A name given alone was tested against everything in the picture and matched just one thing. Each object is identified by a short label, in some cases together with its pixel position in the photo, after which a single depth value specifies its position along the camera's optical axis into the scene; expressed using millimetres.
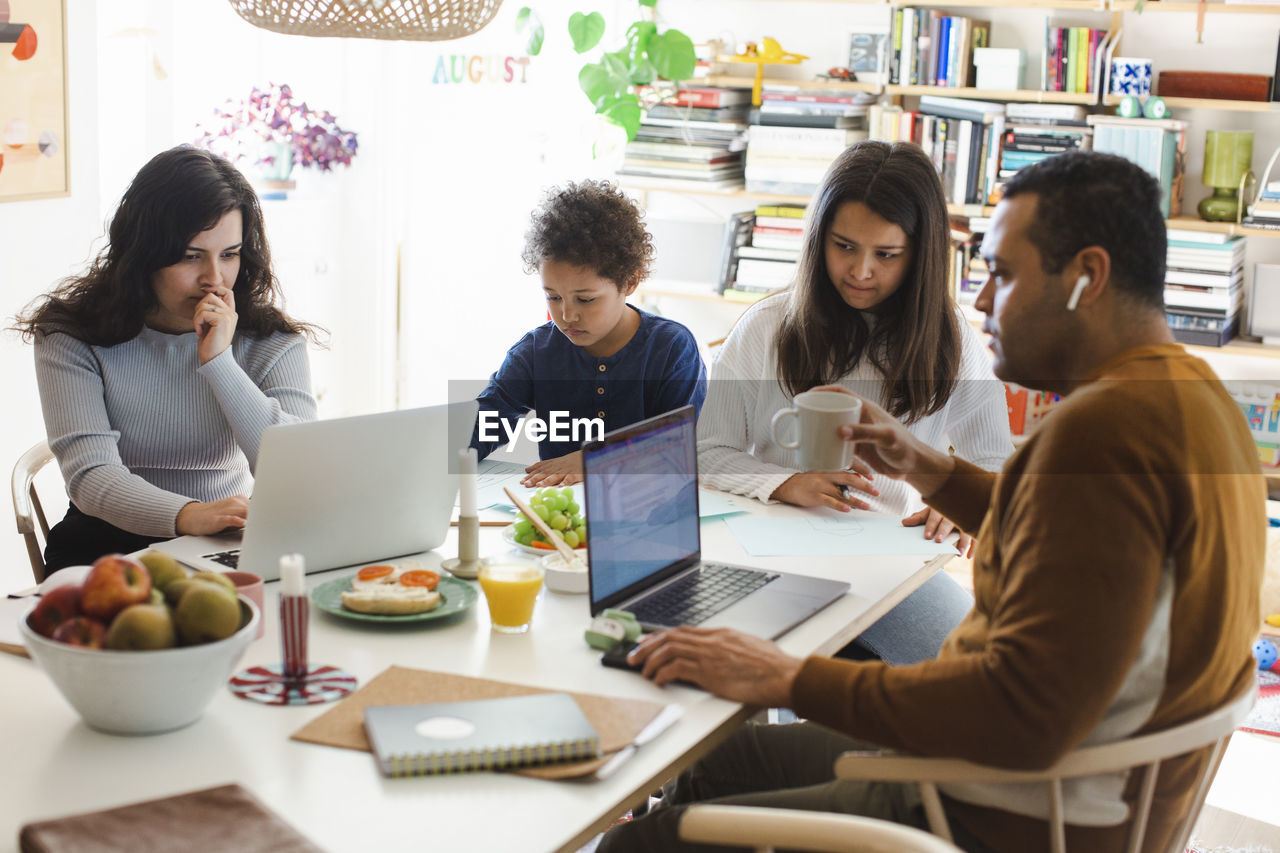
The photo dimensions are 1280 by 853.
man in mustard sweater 1160
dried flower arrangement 3889
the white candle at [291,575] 1327
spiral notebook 1191
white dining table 1103
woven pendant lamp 1725
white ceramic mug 1755
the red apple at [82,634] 1182
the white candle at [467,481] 1717
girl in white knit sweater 2236
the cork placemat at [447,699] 1234
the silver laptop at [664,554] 1543
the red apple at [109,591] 1183
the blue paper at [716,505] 2086
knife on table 1206
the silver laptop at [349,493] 1600
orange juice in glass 1523
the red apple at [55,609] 1194
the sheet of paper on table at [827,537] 1924
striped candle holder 1329
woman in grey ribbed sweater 2131
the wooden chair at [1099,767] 1209
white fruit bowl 1176
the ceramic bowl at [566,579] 1688
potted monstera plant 3926
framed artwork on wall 2889
